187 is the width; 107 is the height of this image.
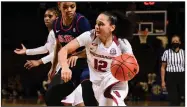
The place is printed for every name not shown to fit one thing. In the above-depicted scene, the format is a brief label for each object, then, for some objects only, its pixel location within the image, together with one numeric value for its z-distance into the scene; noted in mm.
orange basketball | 6762
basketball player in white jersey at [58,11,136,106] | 6933
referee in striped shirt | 8722
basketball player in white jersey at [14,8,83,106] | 7276
